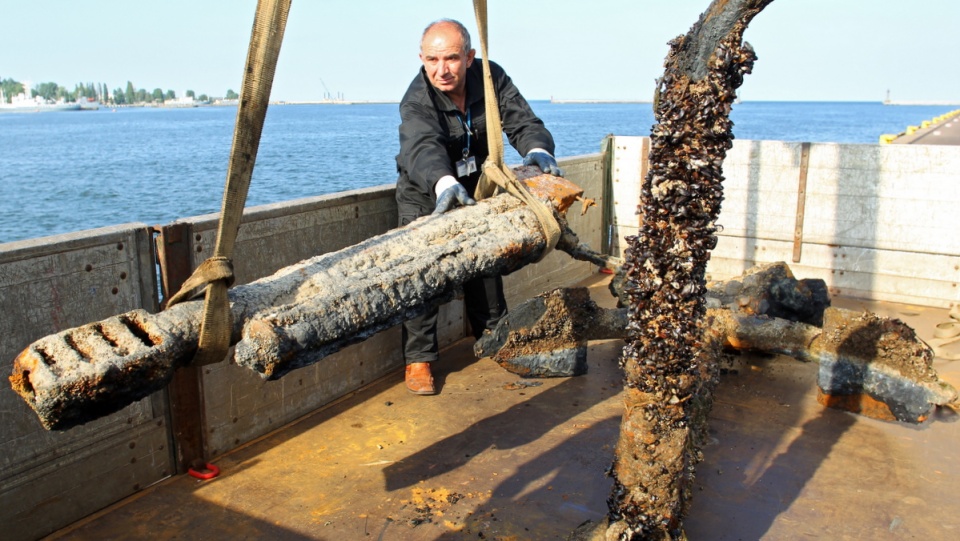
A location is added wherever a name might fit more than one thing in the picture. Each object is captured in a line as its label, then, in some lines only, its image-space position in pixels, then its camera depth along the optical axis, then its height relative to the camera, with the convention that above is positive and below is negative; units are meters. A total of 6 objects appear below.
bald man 4.35 -0.07
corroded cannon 2.17 -0.64
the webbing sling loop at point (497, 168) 3.47 -0.23
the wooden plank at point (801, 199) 6.80 -0.72
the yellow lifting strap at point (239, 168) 2.28 -0.15
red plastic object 3.74 -1.71
